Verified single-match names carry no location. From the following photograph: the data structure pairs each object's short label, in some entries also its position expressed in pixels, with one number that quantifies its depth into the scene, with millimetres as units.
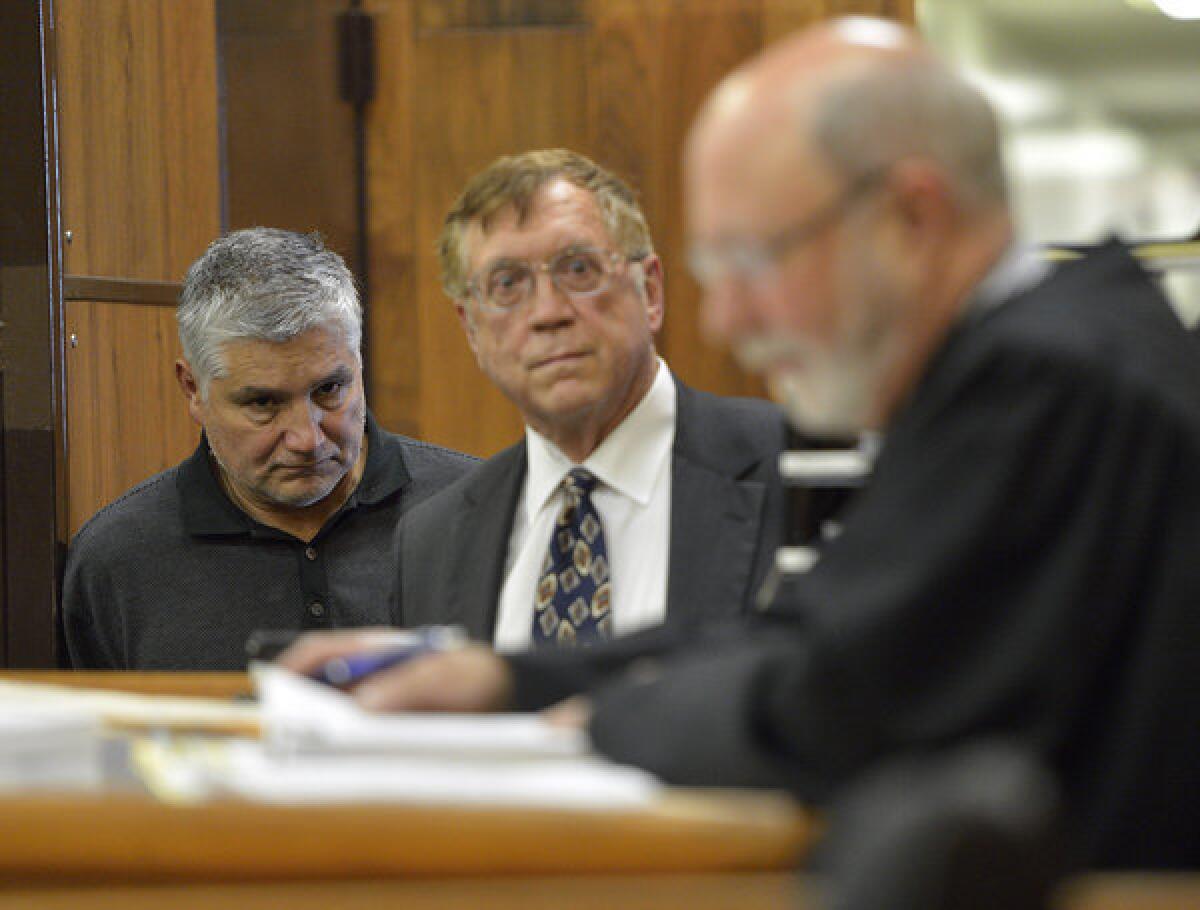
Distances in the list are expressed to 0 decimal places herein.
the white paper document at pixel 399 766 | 2493
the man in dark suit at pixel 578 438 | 3840
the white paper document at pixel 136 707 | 3280
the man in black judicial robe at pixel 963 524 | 2572
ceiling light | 4596
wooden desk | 2305
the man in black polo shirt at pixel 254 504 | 4178
